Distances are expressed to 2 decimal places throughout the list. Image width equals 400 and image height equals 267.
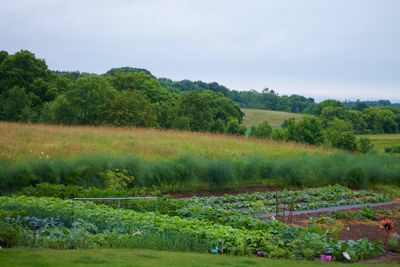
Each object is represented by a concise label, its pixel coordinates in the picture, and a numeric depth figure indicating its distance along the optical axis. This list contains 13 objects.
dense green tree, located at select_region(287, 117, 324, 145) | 60.66
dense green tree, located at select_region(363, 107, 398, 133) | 101.63
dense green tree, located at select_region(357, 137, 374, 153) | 56.94
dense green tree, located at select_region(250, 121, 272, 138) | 68.01
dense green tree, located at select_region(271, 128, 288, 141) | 60.30
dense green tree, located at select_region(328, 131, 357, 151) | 57.03
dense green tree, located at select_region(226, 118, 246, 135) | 68.50
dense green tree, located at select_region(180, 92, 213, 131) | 63.88
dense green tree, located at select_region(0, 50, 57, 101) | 61.62
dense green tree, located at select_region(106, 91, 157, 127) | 52.03
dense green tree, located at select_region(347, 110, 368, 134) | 96.94
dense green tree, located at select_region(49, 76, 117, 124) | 52.53
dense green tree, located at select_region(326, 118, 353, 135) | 75.44
